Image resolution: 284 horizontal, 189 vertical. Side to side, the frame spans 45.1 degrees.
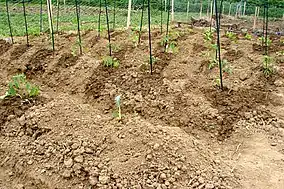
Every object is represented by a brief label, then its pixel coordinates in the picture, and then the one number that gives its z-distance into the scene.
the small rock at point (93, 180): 3.44
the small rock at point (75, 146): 3.87
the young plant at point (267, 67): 6.06
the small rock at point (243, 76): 5.89
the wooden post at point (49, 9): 7.56
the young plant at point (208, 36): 8.26
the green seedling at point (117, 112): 4.29
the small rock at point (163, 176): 3.48
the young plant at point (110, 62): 6.17
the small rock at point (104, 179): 3.45
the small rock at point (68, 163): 3.66
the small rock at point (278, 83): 5.74
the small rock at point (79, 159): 3.68
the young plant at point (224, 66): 5.98
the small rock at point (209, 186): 3.38
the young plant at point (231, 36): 8.89
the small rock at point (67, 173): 3.58
